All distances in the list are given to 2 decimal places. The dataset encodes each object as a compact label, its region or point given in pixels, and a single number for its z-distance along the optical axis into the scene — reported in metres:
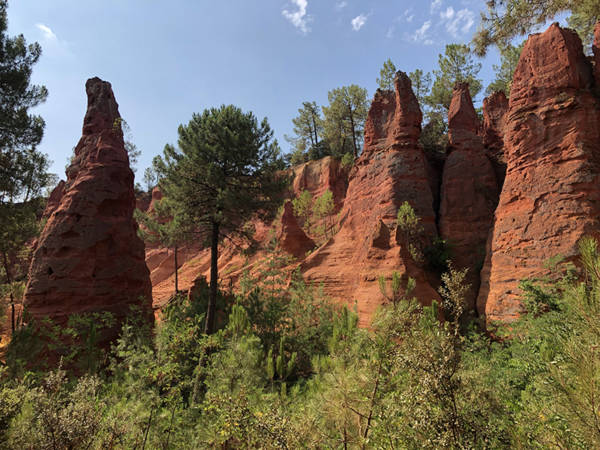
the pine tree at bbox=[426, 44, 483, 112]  28.14
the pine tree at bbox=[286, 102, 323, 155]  41.28
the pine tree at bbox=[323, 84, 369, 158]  33.66
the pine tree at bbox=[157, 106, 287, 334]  12.89
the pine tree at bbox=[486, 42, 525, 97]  27.01
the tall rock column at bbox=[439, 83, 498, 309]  15.03
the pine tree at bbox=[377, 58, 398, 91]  29.47
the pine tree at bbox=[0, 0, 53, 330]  9.98
